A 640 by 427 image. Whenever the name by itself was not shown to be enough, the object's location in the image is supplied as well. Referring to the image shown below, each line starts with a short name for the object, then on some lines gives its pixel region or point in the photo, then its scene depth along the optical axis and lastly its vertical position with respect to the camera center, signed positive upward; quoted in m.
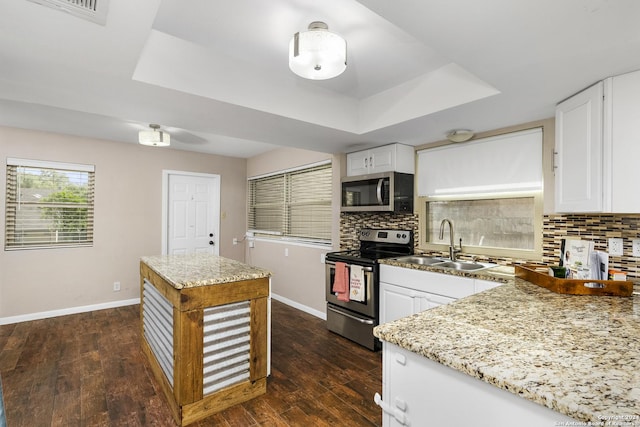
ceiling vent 1.28 +0.85
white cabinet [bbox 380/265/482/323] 2.50 -0.65
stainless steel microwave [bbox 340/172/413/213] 3.27 +0.24
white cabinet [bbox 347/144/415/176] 3.35 +0.61
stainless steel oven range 3.13 -0.70
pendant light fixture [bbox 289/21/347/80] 1.56 +0.82
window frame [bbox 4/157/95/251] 3.82 +0.11
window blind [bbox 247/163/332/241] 4.34 +0.16
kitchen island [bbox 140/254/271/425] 2.00 -0.84
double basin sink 2.87 -0.45
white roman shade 2.61 +0.46
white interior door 4.98 +0.00
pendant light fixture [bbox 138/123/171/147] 3.45 +0.83
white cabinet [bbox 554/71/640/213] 1.72 +0.41
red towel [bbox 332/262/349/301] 3.32 -0.72
